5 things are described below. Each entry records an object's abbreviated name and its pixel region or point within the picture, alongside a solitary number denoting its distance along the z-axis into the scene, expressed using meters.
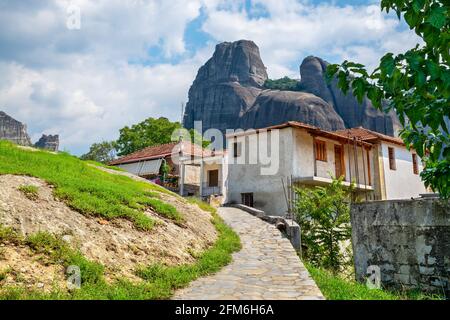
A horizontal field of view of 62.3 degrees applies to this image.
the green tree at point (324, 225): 13.08
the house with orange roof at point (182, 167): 29.67
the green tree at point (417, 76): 2.87
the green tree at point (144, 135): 48.44
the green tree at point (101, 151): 51.88
